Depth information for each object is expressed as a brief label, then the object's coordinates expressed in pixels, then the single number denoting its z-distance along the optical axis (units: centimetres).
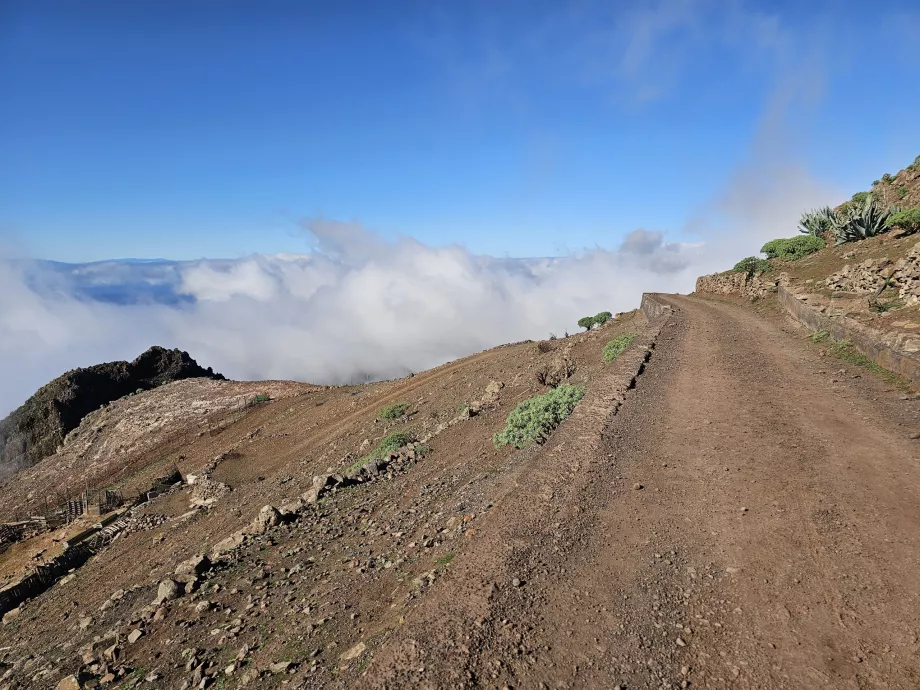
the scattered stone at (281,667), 454
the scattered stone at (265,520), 864
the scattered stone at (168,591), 663
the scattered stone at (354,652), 431
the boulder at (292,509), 910
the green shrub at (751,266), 2878
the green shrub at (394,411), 1955
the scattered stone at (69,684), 523
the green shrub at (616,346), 1480
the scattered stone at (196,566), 723
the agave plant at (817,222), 2892
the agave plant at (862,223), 2322
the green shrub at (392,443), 1334
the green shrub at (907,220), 2086
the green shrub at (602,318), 3541
